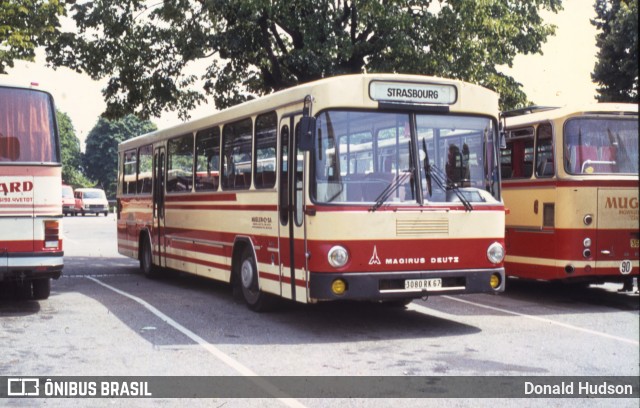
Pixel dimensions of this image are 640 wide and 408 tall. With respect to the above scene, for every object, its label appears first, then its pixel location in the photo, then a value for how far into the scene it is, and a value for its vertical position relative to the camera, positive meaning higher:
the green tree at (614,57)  37.12 +6.42
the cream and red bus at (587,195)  12.61 +0.13
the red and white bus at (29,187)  11.78 +0.37
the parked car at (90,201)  67.56 +0.90
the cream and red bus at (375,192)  9.97 +0.19
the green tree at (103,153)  117.81 +7.99
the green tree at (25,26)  19.38 +4.34
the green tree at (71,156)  107.44 +7.38
